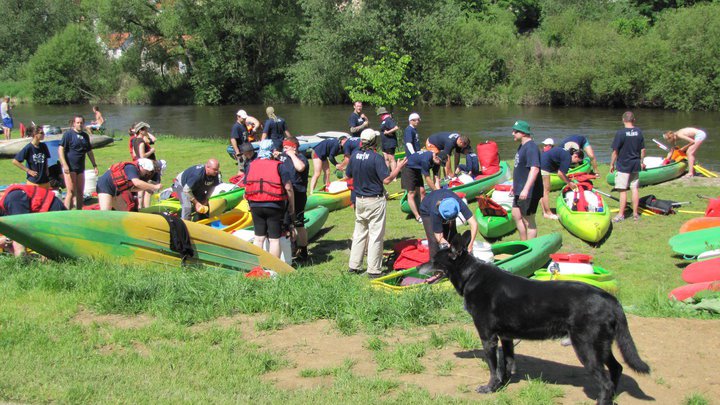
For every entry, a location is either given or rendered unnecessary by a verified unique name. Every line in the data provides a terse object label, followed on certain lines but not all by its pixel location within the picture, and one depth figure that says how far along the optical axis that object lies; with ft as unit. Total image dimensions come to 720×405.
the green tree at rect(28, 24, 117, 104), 164.66
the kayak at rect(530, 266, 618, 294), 25.53
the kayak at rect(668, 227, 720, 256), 29.14
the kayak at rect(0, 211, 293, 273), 23.94
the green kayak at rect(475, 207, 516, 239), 34.65
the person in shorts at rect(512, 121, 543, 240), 28.96
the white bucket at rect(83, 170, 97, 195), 44.37
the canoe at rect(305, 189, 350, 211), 40.98
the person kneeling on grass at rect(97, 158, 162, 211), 29.37
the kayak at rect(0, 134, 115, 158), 63.00
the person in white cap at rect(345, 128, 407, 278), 27.73
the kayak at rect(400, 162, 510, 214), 42.50
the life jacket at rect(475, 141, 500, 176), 46.34
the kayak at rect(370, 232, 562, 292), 24.74
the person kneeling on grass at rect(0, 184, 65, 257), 26.07
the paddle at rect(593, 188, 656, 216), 37.73
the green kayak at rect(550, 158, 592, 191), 43.73
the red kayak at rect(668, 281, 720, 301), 23.03
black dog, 14.19
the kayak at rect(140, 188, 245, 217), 35.73
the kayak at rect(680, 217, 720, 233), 31.76
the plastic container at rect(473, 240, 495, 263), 27.71
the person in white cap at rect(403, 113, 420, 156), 41.11
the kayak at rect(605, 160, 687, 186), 44.48
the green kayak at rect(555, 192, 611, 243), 33.04
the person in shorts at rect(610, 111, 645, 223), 35.88
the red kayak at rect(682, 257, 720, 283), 25.45
